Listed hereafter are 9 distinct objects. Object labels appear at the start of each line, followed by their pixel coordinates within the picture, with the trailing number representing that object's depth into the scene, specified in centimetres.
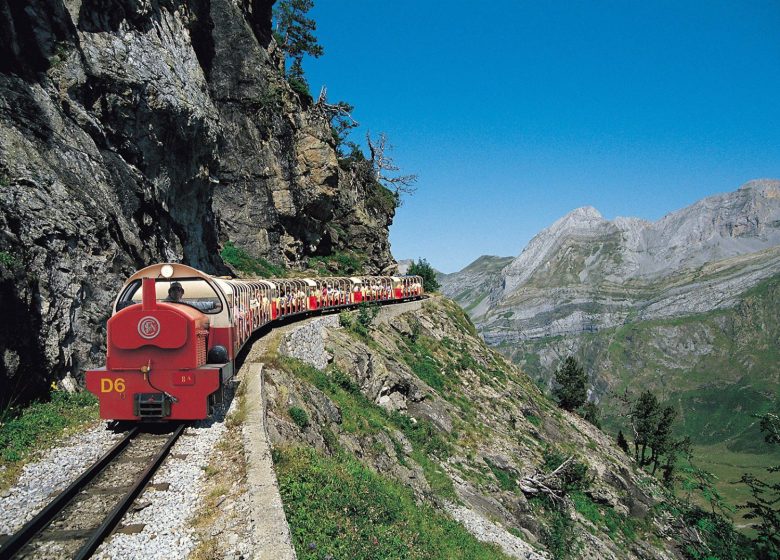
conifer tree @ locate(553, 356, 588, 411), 6852
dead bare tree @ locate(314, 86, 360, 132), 6669
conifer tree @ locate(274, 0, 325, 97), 6222
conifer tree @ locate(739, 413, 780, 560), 2517
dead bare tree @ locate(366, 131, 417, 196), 7400
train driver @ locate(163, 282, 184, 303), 1322
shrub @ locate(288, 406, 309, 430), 1420
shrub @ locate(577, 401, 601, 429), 6925
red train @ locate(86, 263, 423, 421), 1126
